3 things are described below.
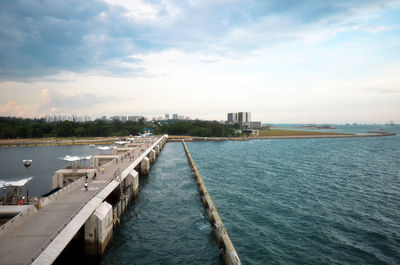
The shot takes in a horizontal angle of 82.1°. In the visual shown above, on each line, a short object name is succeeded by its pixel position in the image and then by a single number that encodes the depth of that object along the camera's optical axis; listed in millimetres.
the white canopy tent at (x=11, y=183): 22641
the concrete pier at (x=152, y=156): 59188
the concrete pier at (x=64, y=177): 32094
